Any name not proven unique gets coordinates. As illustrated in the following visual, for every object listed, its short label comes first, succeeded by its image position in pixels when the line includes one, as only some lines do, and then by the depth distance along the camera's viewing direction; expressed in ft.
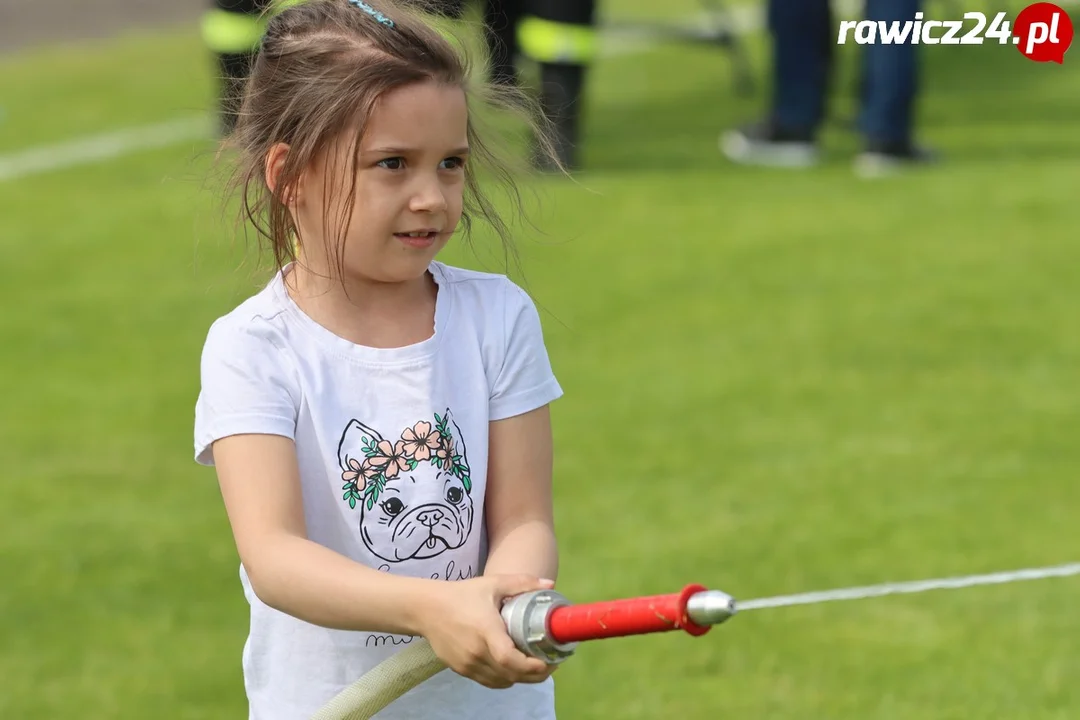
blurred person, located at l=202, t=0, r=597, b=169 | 39.75
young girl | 11.00
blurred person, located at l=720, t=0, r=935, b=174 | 40.11
